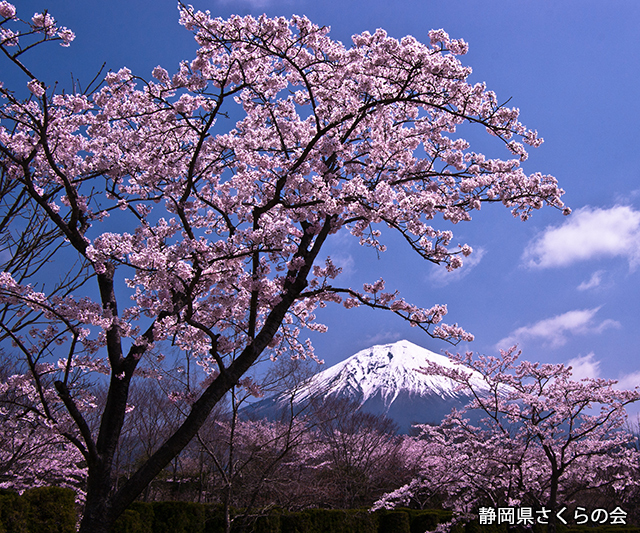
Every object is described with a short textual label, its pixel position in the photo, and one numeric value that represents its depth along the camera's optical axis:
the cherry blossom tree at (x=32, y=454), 5.52
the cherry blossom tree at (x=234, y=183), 4.39
